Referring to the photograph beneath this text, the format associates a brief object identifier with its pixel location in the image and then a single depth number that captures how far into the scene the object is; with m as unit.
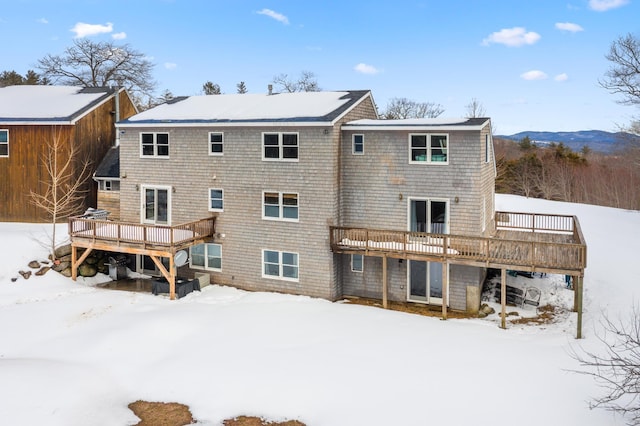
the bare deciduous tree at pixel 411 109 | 52.41
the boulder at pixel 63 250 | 19.47
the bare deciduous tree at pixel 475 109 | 44.34
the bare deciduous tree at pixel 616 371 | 9.94
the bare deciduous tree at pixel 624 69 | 30.83
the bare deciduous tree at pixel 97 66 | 43.66
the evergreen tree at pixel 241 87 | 59.91
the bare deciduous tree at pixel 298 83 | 55.38
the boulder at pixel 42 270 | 18.65
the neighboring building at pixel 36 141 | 22.09
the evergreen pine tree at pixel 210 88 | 57.09
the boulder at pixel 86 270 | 19.55
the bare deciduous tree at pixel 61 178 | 21.91
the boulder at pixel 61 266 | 19.17
